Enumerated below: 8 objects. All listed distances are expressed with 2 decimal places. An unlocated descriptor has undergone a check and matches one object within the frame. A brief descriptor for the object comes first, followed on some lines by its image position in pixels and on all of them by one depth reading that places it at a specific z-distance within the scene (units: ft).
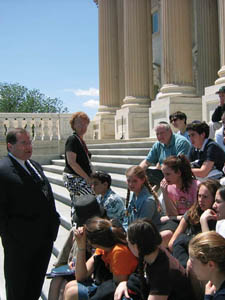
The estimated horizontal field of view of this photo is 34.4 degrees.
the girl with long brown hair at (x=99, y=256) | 9.29
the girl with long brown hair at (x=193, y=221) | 10.09
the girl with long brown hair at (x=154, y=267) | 7.72
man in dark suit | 10.72
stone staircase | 19.30
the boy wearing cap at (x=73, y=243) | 11.25
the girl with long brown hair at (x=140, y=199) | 12.17
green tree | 161.89
